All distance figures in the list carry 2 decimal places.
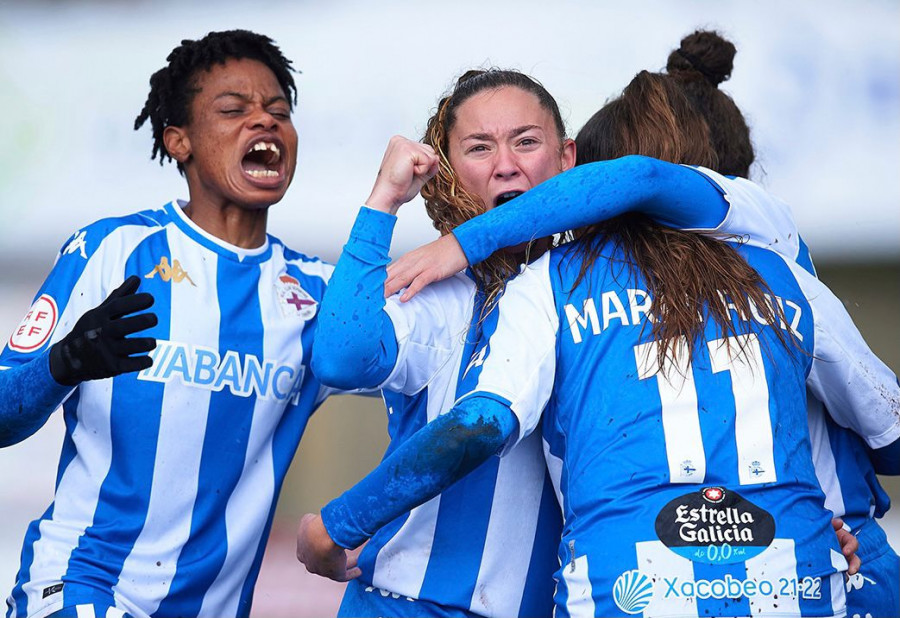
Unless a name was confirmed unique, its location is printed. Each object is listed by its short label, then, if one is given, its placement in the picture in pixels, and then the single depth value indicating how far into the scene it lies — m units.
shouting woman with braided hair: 9.54
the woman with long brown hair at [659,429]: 8.91
